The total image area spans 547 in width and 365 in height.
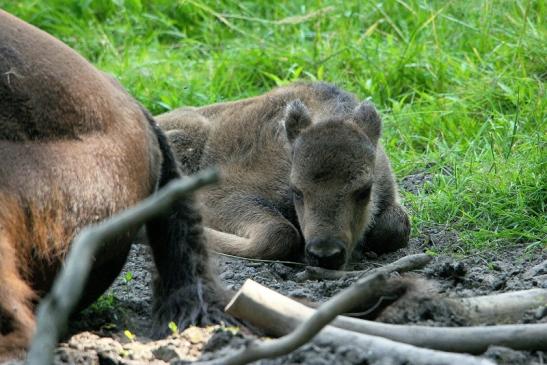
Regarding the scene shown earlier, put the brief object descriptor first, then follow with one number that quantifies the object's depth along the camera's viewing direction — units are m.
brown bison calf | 13.28
